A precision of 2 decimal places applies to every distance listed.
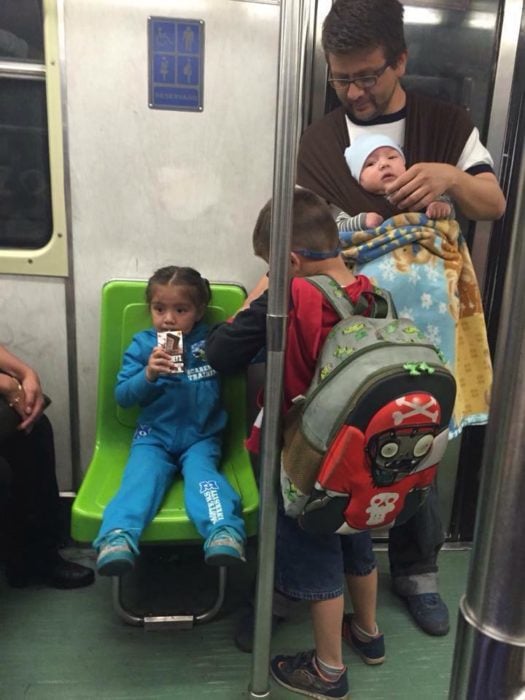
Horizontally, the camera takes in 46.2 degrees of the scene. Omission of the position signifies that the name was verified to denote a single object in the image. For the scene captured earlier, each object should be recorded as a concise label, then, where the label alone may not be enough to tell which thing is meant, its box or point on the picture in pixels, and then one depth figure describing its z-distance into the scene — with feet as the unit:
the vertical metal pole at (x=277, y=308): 3.73
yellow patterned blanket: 5.78
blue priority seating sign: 6.67
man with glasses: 5.70
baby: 5.81
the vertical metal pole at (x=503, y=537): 1.23
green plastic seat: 6.96
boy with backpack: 4.93
